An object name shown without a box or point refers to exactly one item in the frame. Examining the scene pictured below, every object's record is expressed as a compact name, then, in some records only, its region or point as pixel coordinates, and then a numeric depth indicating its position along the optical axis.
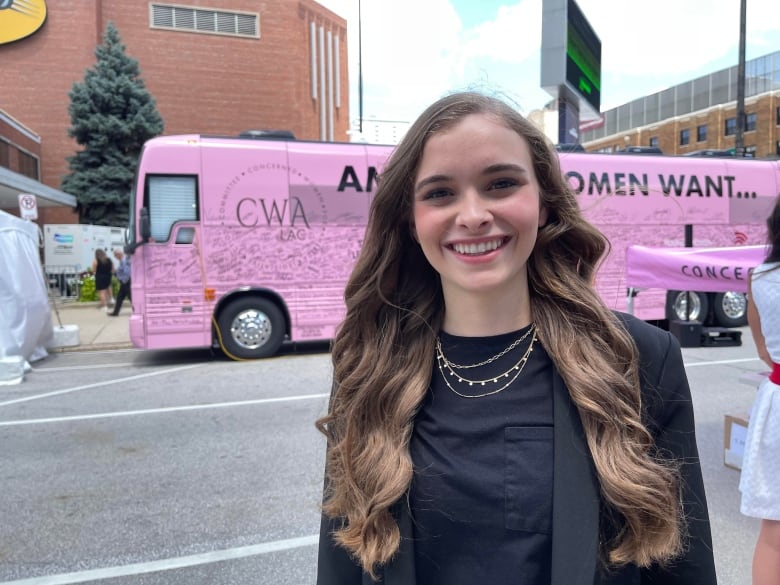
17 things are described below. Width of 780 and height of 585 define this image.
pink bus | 9.26
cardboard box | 4.33
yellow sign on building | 29.22
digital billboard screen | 13.69
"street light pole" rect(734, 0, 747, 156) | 19.28
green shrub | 20.28
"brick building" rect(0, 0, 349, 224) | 29.81
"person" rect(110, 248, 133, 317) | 16.09
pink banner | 4.23
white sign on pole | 11.32
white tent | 8.69
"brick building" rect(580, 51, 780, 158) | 46.16
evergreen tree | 25.31
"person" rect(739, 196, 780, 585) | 2.26
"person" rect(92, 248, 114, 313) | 17.16
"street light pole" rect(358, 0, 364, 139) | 25.87
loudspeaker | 4.52
